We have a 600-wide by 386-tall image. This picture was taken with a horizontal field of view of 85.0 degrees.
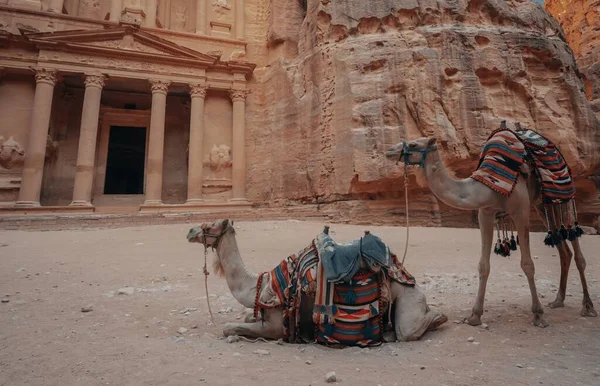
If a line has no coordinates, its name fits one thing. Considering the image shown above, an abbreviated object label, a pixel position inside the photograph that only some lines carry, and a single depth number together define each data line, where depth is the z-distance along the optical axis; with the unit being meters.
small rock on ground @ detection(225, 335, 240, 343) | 2.86
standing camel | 3.24
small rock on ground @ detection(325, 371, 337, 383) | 2.13
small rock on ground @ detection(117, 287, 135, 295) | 4.43
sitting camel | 2.88
